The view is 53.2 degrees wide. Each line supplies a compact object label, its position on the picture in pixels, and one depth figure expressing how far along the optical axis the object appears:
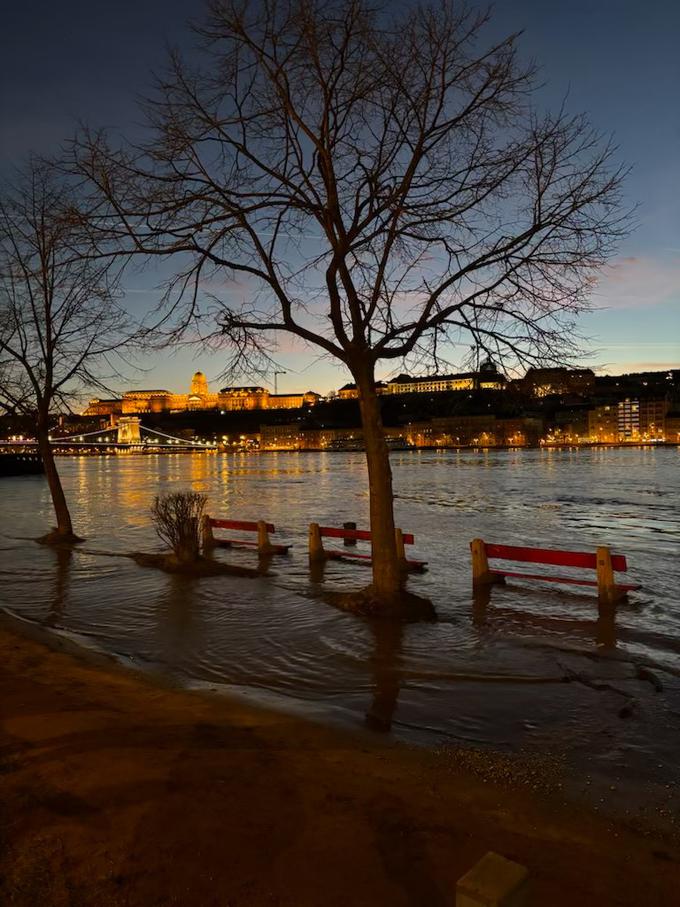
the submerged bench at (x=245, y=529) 17.16
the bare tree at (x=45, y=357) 17.42
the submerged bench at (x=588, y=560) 11.20
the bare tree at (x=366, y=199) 8.57
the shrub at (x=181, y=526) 15.24
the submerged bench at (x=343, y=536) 14.75
